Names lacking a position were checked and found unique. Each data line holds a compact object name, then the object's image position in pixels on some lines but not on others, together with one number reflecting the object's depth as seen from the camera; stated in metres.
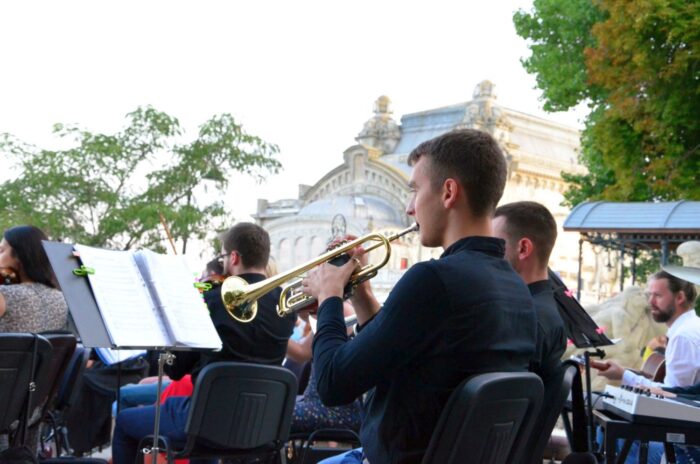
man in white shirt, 7.23
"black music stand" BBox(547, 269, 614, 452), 6.01
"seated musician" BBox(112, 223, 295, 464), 6.57
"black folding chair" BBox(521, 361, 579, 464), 4.39
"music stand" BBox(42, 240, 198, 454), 5.25
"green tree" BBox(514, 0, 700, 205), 19.59
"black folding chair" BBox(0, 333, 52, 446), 5.94
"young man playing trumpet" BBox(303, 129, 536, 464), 3.70
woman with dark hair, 7.04
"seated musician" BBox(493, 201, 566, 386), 5.36
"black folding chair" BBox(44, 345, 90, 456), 7.85
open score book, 5.46
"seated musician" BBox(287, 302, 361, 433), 7.37
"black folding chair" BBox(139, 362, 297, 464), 6.05
